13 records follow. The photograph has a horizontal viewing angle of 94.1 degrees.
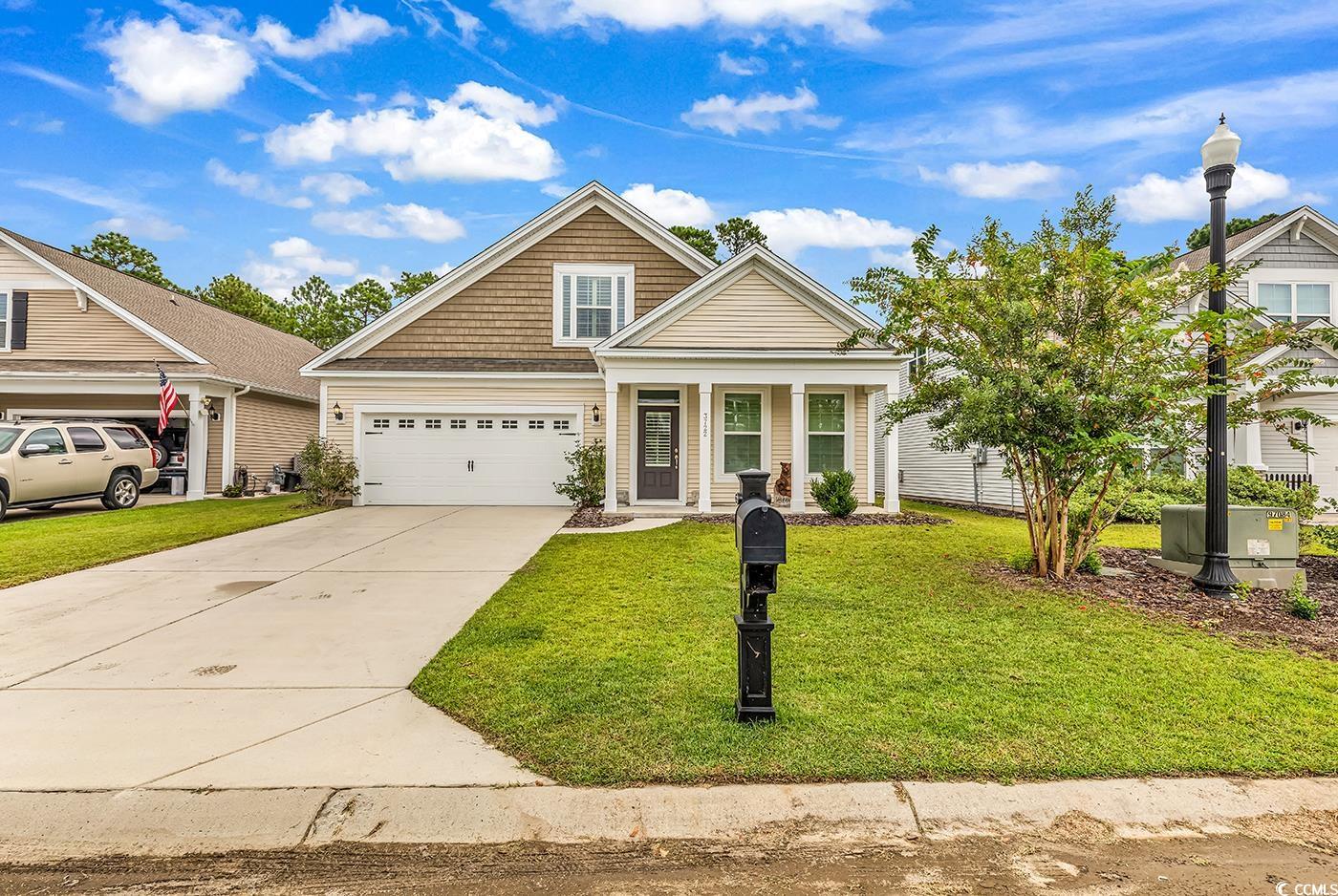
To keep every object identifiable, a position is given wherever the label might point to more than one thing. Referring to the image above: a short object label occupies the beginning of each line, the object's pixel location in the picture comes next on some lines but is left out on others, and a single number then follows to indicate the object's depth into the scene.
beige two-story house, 12.62
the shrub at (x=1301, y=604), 5.37
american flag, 14.11
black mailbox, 3.23
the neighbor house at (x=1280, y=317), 14.57
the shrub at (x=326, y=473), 13.50
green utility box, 6.58
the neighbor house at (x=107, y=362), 15.06
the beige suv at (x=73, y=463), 11.24
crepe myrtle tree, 5.84
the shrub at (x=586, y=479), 13.34
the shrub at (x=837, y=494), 11.65
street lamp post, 6.03
